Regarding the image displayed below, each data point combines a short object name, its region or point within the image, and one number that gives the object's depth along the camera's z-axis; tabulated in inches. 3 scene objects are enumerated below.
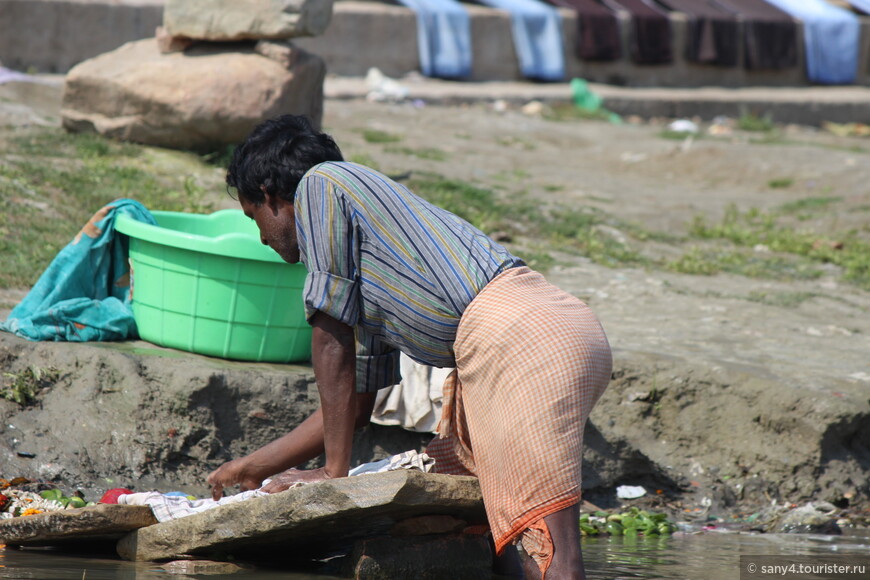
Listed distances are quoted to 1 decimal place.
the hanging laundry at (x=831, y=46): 1408.7
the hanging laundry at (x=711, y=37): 1323.8
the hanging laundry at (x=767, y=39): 1365.7
